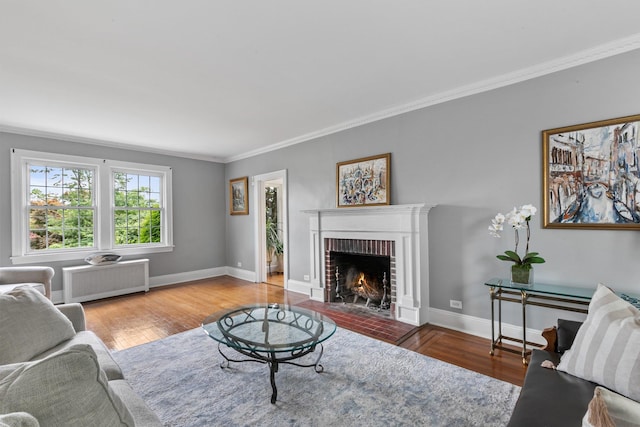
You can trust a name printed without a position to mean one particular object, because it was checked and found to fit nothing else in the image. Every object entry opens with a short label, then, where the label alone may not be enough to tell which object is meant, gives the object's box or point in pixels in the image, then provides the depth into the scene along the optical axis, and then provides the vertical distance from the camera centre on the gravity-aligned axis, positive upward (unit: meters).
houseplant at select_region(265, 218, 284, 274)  6.98 -0.62
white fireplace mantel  3.41 -0.39
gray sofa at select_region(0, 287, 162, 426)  0.70 -0.42
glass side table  2.40 -0.74
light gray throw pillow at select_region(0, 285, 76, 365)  1.55 -0.60
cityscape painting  2.38 +0.26
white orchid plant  2.60 -0.15
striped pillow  1.34 -0.66
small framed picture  6.05 +0.34
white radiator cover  4.50 -0.99
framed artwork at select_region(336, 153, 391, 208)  3.88 +0.39
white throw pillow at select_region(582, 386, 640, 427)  0.91 -0.66
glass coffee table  2.12 -0.93
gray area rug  1.89 -1.26
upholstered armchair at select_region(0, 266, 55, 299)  3.51 -0.70
